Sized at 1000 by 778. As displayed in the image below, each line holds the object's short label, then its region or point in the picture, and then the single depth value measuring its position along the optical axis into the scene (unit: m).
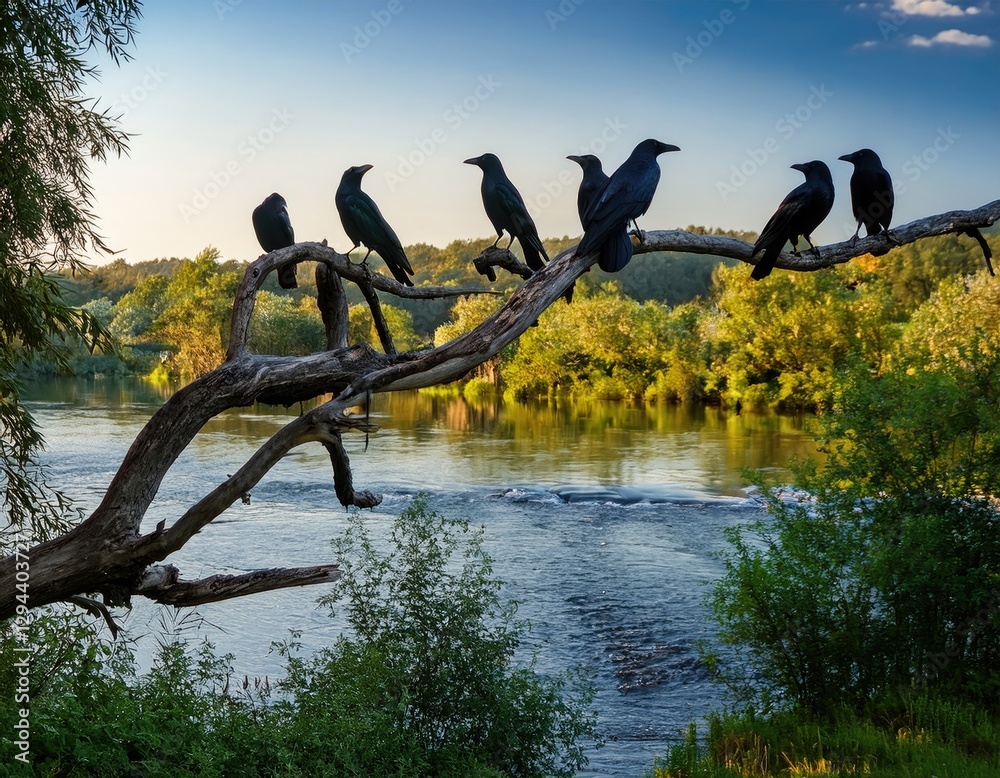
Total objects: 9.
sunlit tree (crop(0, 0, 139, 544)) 5.53
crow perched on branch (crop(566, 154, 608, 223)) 4.70
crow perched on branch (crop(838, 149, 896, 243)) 4.47
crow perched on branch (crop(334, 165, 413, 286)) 4.25
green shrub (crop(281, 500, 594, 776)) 5.90
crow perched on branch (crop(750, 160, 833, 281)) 3.93
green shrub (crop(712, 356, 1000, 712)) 7.07
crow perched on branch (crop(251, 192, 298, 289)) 4.71
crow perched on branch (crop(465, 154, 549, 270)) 4.29
